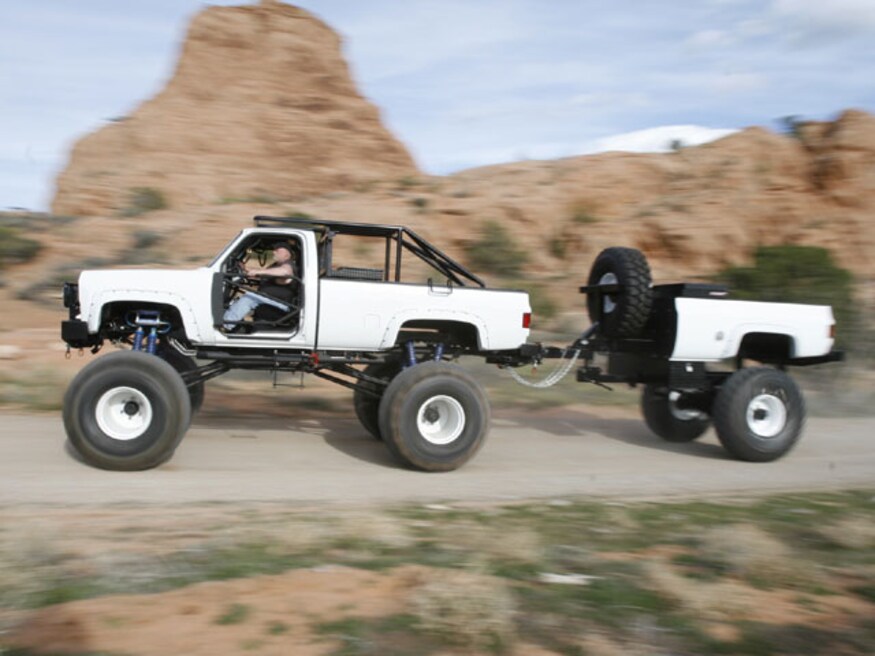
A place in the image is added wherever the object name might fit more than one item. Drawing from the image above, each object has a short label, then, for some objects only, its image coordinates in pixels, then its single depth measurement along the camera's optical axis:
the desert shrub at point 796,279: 16.94
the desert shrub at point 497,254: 27.53
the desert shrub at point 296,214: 27.71
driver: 8.15
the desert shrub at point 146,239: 24.61
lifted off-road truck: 7.47
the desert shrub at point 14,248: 22.73
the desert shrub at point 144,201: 29.86
